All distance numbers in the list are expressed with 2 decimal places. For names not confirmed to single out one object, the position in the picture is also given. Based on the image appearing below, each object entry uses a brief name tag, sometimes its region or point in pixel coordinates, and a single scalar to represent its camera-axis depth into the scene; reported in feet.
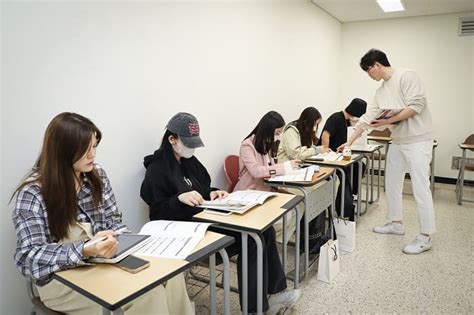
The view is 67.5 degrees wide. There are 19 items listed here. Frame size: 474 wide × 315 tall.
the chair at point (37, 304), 4.15
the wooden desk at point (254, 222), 5.20
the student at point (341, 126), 12.29
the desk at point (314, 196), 7.63
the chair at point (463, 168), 13.38
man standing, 9.30
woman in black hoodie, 6.12
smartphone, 3.69
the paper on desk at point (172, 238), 4.15
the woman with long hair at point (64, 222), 3.78
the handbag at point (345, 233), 9.35
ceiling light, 14.91
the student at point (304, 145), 9.33
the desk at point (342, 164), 9.82
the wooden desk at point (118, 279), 3.25
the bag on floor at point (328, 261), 7.89
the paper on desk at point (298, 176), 7.81
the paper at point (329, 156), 10.56
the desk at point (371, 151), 12.16
